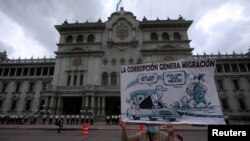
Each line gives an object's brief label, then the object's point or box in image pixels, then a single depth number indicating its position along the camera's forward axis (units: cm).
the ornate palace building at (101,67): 3303
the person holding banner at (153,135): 318
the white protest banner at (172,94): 340
